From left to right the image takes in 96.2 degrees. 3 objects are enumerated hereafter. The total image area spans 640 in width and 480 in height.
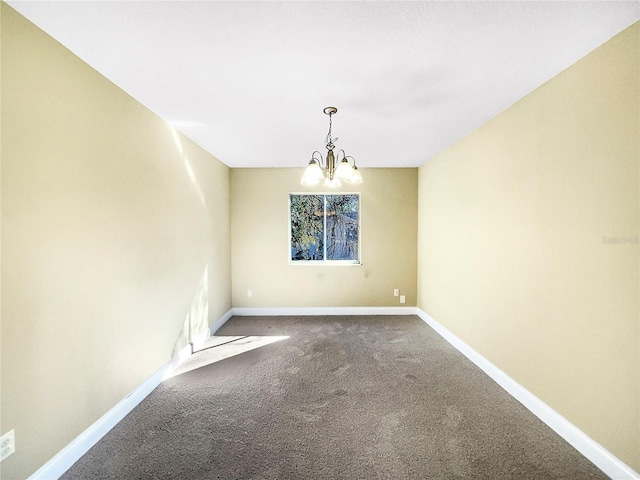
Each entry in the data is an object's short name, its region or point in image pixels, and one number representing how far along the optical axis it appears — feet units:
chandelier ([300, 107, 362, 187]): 7.27
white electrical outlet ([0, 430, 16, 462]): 4.40
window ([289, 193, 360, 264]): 15.90
